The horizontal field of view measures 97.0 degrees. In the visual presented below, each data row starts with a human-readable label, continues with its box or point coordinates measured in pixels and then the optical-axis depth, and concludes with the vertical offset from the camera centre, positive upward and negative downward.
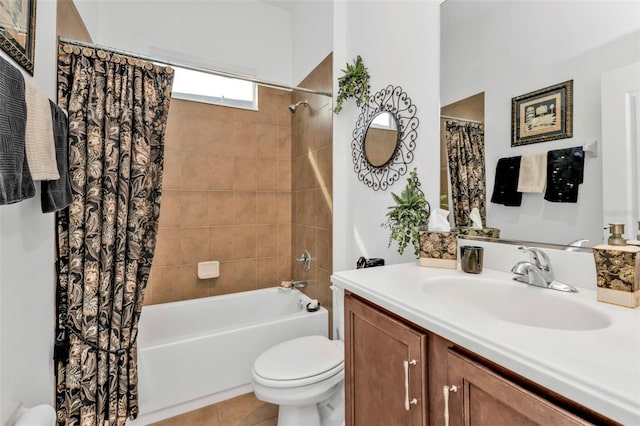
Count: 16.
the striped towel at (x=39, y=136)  0.89 +0.26
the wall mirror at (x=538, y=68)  0.84 +0.51
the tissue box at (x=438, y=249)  1.13 -0.14
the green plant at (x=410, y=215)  1.29 +0.00
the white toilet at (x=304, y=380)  1.34 -0.80
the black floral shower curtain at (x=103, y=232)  1.33 -0.08
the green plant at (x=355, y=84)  1.72 +0.83
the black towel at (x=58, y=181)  1.07 +0.14
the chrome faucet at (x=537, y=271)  0.88 -0.18
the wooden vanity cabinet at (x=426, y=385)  0.49 -0.38
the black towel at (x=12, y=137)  0.73 +0.22
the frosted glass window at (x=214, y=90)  2.39 +1.11
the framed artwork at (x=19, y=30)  0.84 +0.59
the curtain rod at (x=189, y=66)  1.37 +0.90
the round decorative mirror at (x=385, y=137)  1.44 +0.43
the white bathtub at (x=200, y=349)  1.67 -0.88
